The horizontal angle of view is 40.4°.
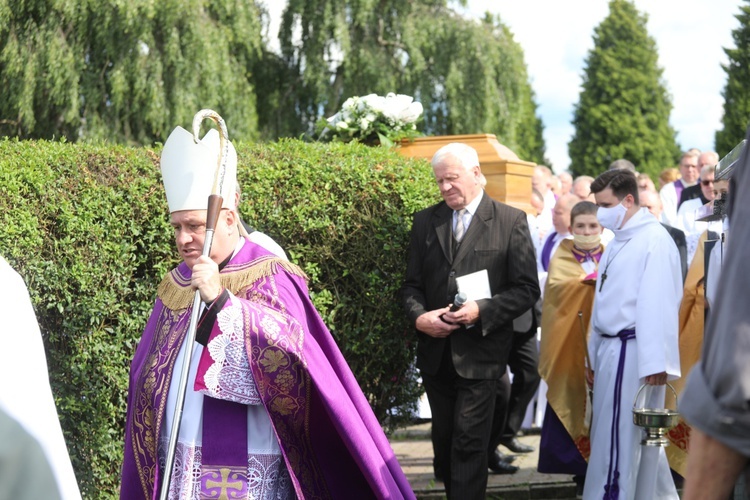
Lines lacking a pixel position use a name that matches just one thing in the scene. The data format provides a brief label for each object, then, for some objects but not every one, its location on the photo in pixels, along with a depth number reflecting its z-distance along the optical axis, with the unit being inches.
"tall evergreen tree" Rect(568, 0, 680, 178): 1824.6
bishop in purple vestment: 155.1
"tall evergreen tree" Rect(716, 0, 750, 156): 1398.9
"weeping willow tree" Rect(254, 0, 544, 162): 878.4
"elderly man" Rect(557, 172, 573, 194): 557.8
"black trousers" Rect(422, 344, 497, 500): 230.4
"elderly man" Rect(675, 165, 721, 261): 363.6
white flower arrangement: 286.5
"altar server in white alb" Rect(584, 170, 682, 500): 231.3
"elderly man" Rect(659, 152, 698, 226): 474.3
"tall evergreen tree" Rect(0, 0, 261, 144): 677.9
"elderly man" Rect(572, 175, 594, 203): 452.4
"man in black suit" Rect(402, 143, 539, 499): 231.0
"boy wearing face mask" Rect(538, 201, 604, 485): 269.6
